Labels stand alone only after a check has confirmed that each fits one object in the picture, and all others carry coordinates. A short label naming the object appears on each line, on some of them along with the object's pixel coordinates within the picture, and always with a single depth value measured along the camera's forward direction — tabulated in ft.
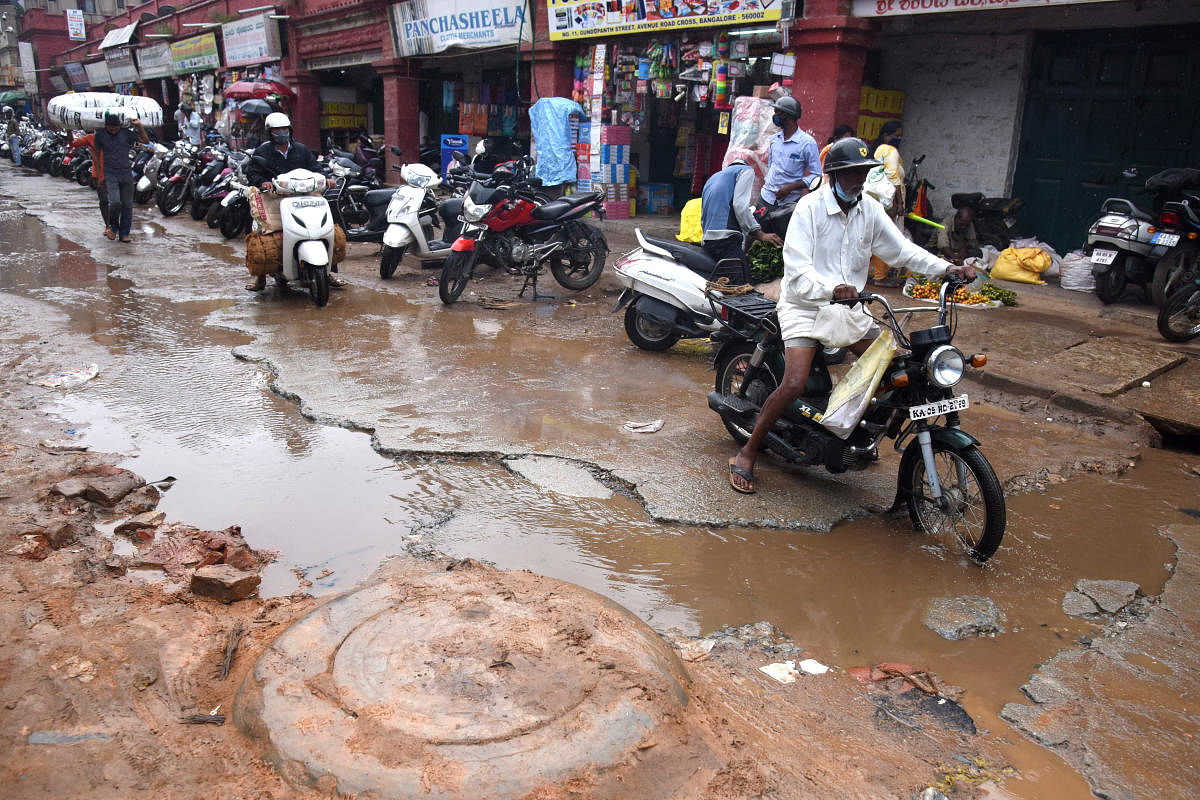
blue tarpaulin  41.42
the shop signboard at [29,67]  153.17
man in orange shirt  37.78
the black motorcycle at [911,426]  12.15
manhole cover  7.44
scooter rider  32.78
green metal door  28.68
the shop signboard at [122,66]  110.11
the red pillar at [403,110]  56.95
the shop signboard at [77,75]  130.72
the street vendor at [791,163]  26.08
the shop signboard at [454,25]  46.65
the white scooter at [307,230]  27.40
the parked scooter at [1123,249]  25.25
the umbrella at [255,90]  64.08
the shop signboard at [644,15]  32.96
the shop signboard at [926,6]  26.25
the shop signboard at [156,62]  97.87
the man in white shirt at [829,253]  13.37
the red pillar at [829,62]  30.58
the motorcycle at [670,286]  22.03
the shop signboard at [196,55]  84.89
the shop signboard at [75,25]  140.15
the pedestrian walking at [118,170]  37.40
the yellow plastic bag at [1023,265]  30.12
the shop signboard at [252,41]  70.74
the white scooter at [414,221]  32.60
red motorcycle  28.78
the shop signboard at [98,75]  120.78
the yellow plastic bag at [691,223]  32.04
